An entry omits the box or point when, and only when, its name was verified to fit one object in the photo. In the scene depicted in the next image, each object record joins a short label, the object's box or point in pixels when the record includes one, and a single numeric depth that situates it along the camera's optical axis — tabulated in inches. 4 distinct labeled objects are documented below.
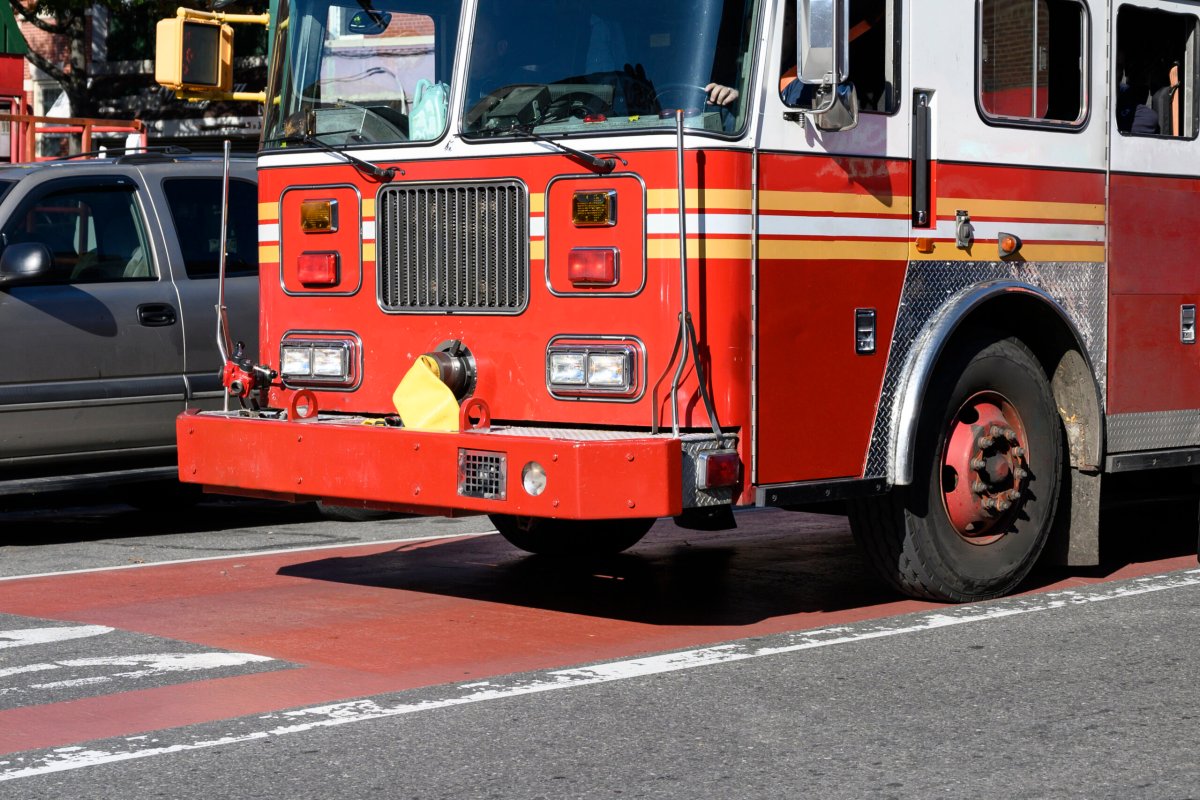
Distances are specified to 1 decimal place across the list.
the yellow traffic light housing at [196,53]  665.6
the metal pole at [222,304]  646.5
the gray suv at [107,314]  783.1
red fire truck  551.8
